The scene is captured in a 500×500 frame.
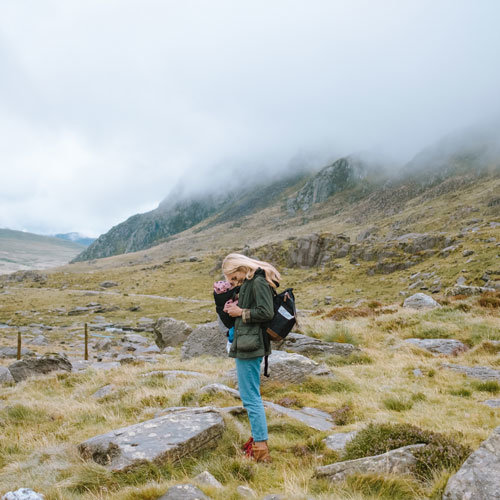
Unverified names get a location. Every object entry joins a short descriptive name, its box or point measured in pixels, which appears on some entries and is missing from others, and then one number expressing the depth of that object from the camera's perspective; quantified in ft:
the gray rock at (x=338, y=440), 19.40
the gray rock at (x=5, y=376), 49.84
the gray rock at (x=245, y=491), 14.16
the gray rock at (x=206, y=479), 15.17
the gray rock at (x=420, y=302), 74.67
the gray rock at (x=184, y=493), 13.57
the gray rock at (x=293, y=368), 34.17
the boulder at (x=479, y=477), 11.27
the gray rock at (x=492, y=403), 26.58
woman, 18.39
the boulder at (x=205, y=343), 57.11
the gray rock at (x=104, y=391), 34.58
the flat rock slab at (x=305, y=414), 23.36
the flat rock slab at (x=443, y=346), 46.87
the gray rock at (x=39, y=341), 113.06
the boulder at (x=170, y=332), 87.25
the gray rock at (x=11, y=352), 86.77
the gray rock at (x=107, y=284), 287.96
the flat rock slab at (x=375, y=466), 14.75
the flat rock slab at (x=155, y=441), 17.29
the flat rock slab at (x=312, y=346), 47.06
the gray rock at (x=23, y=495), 14.14
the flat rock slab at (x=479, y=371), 34.53
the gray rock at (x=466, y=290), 83.52
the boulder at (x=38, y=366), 51.56
